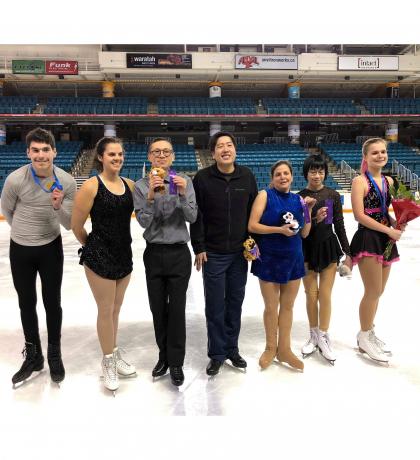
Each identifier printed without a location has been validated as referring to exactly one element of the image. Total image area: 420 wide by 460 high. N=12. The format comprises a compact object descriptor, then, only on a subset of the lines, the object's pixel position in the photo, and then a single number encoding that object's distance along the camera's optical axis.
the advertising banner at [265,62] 17.19
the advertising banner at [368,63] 17.56
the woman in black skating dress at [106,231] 2.12
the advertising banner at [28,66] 16.67
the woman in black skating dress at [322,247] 2.51
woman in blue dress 2.35
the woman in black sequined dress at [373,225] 2.44
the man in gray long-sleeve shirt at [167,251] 2.13
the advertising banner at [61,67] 17.02
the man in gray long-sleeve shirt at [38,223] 2.19
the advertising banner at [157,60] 16.94
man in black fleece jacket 2.31
